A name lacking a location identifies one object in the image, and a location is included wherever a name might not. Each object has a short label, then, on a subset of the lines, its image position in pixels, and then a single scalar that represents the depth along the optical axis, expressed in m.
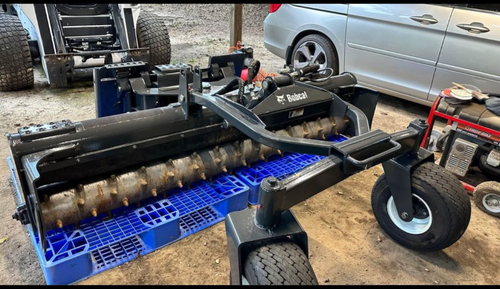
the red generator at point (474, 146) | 2.91
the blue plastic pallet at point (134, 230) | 2.07
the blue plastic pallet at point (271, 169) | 2.85
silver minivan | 3.91
